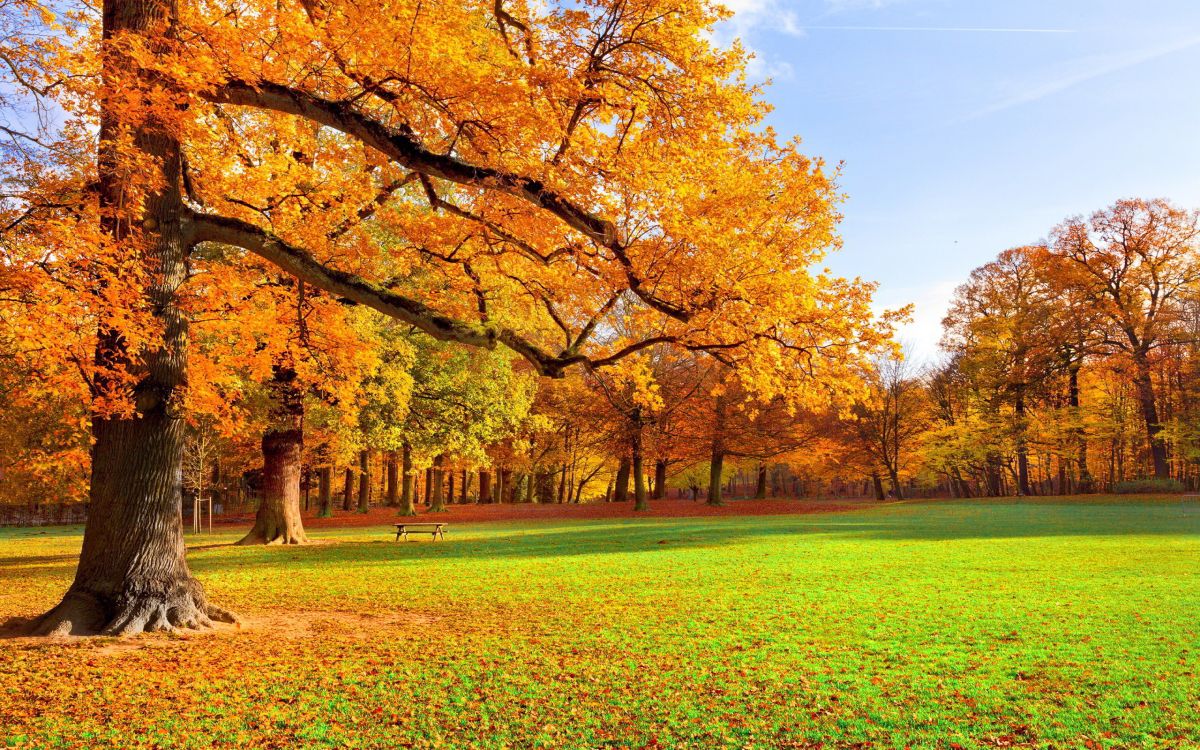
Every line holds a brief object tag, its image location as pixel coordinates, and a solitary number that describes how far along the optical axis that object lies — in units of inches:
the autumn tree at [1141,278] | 1466.5
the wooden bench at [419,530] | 808.3
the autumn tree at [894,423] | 1633.9
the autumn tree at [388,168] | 310.8
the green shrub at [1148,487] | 1360.7
